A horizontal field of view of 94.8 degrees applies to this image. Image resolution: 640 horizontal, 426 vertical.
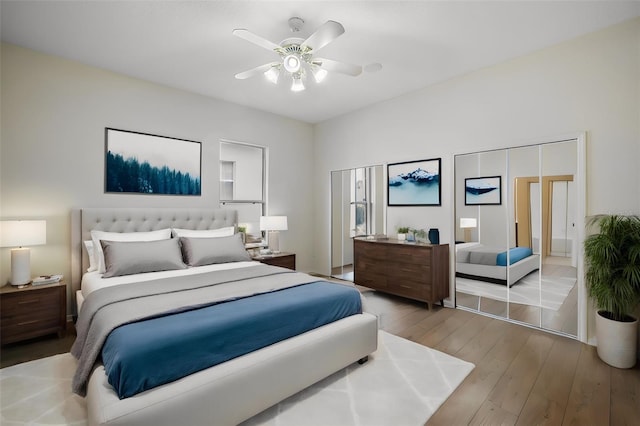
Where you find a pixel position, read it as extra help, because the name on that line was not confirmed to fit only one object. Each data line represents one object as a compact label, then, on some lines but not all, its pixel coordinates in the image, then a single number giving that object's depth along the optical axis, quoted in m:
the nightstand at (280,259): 4.26
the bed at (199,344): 1.48
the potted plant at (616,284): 2.37
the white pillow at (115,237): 3.06
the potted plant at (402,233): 4.19
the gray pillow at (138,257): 2.88
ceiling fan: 2.16
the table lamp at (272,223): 4.55
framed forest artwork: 3.59
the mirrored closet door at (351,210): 4.81
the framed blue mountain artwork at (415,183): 4.04
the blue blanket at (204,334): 1.47
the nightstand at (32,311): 2.65
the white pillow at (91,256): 3.19
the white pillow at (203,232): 3.69
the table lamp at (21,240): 2.70
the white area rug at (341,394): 1.83
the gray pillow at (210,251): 3.36
